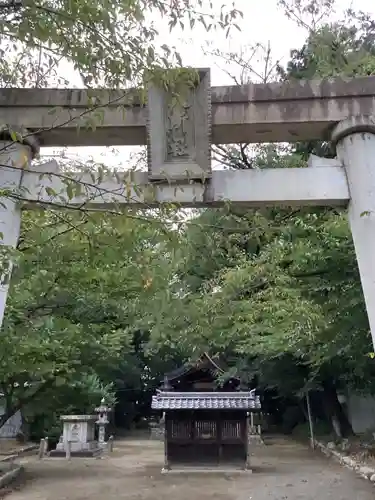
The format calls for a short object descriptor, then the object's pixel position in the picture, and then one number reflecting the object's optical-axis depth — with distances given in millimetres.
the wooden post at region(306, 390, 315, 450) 21089
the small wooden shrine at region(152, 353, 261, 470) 15672
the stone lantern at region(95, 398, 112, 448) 24186
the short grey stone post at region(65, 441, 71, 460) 19578
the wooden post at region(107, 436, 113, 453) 23172
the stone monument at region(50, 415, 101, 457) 20250
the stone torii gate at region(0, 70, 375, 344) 4504
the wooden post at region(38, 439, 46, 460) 19525
